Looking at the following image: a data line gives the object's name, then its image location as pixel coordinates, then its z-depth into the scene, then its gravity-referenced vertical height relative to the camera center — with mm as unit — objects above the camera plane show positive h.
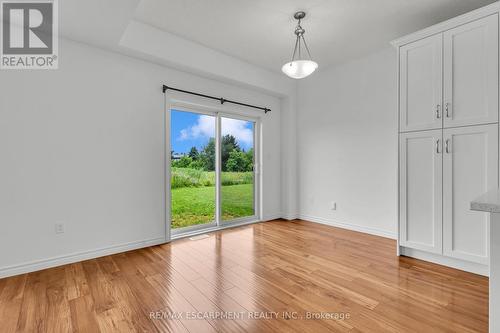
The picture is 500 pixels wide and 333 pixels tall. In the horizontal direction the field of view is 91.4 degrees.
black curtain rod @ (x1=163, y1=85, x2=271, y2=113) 3375 +1088
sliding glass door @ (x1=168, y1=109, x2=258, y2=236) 3719 -57
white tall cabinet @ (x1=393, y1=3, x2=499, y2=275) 2266 +312
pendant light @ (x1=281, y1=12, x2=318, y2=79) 2611 +1080
